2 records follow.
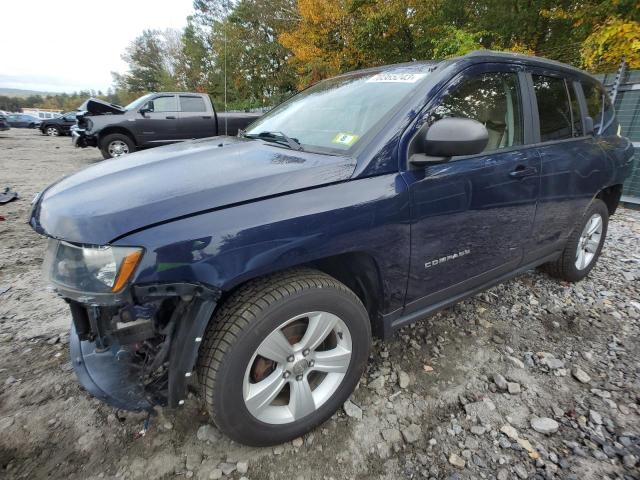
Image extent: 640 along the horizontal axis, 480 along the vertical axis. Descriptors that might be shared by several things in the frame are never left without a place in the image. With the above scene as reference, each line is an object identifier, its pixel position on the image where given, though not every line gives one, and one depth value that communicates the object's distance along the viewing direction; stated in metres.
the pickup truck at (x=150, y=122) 8.72
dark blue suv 1.29
